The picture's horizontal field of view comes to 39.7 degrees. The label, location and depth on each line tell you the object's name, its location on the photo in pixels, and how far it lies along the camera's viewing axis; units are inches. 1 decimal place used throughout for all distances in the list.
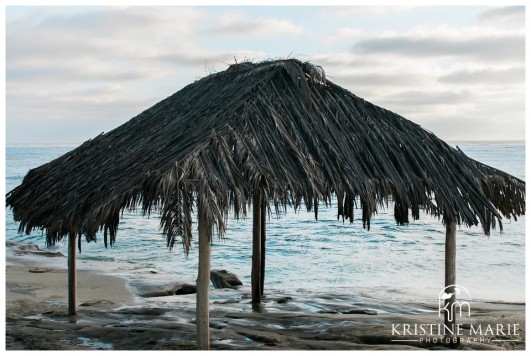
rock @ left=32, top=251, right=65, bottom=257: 658.8
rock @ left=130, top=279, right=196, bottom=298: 442.9
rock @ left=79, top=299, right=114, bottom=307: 393.1
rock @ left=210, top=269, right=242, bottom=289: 469.4
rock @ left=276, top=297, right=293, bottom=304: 393.6
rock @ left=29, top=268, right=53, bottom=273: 528.9
